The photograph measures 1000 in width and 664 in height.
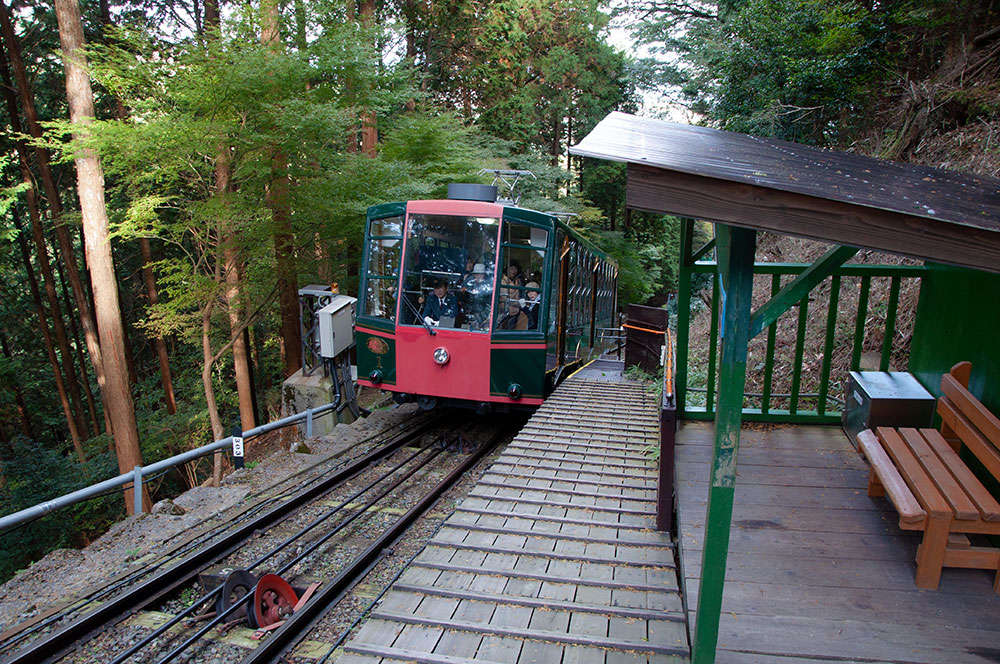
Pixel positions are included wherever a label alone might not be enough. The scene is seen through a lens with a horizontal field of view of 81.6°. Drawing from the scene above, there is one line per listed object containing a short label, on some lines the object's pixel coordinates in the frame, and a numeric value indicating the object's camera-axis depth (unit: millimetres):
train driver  7512
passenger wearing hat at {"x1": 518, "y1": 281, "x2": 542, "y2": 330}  7520
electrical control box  9844
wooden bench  2650
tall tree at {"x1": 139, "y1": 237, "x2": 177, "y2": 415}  16188
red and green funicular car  7379
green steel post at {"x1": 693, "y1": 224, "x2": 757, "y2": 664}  1932
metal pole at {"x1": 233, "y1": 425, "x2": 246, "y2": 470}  6320
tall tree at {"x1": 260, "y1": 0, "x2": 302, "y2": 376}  10305
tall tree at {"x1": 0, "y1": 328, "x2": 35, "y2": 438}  18125
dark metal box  3758
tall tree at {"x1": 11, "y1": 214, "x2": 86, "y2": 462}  16219
